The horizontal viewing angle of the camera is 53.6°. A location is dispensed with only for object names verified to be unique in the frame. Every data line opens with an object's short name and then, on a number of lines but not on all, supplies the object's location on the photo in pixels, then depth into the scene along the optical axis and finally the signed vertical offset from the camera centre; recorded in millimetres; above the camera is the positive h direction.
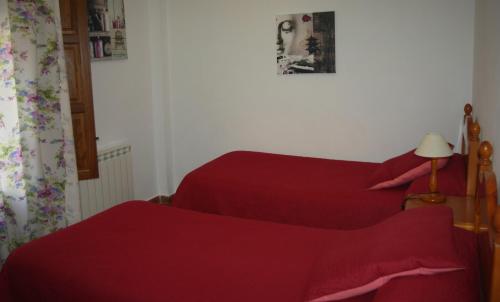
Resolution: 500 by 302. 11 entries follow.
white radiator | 3840 -818
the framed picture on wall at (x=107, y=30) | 3846 +411
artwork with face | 3965 +260
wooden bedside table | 2197 -658
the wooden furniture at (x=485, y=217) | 1295 -546
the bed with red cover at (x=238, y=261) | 1601 -758
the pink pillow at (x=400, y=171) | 2822 -586
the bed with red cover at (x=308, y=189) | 2846 -714
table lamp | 2523 -416
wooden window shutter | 3227 +0
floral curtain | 2939 -261
